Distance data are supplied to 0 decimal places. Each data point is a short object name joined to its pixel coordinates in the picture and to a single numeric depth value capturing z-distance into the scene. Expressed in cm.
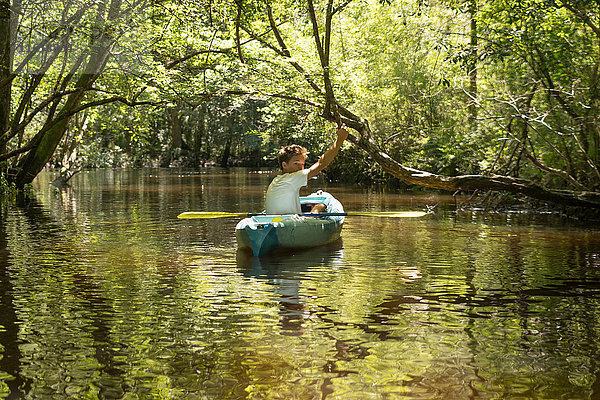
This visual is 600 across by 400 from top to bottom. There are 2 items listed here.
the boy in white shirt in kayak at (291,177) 937
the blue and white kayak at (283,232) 869
